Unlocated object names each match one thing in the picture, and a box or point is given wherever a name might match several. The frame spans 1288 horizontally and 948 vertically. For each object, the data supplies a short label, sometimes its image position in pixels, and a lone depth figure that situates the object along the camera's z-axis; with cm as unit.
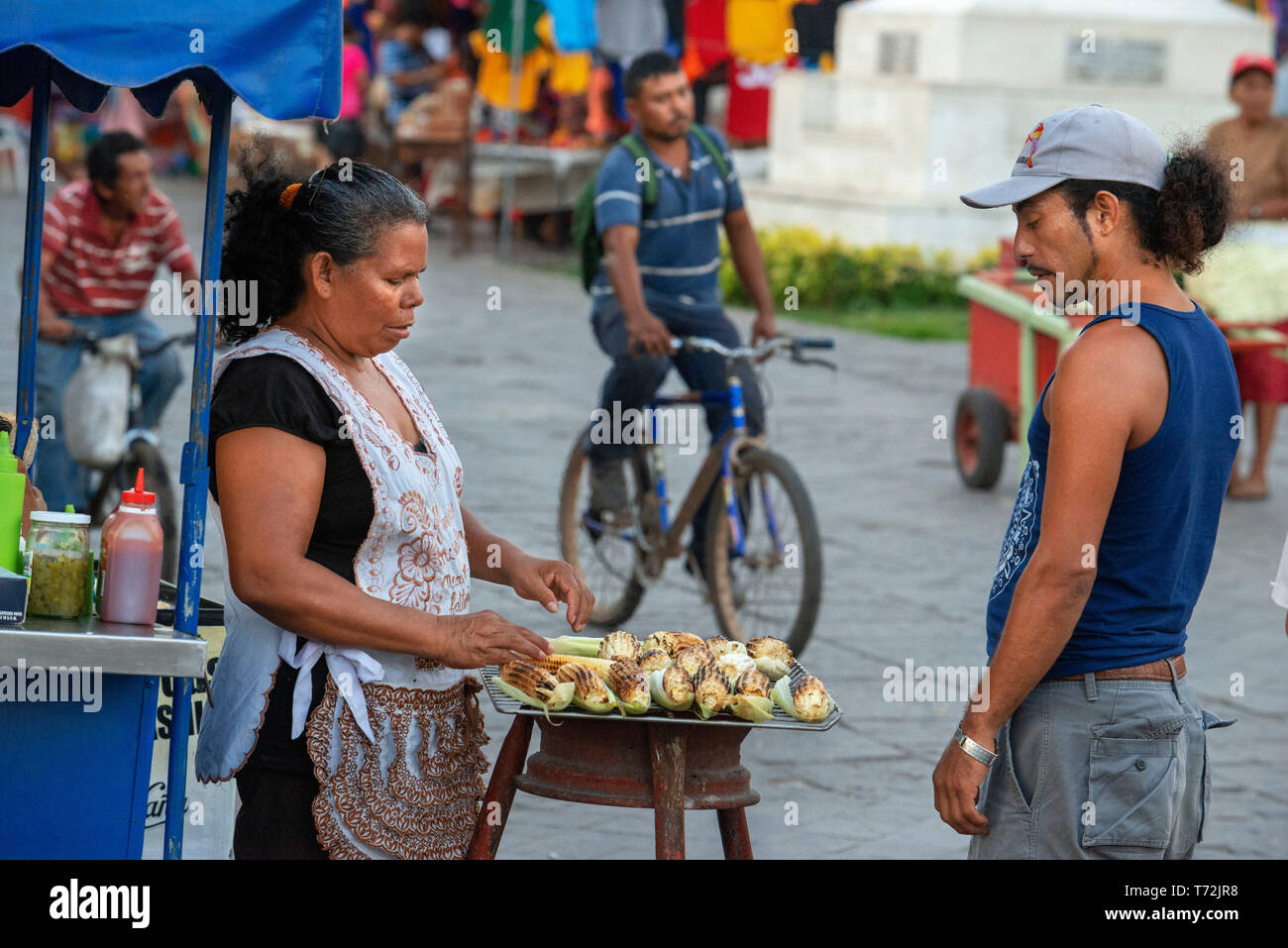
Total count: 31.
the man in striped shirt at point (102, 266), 1354
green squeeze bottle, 568
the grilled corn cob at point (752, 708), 572
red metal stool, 573
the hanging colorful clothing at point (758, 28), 3359
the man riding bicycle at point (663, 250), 1245
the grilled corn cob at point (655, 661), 591
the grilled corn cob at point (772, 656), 621
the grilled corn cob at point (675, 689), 570
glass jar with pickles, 562
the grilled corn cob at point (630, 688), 568
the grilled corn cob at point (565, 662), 581
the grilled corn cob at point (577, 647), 650
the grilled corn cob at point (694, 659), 588
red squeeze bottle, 563
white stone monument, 2933
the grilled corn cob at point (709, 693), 571
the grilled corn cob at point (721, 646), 627
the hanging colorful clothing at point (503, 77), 3716
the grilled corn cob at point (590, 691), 569
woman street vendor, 553
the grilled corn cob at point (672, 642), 631
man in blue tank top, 522
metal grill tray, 565
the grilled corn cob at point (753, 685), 581
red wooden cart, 1711
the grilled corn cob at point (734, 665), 595
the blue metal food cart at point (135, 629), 521
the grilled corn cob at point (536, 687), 566
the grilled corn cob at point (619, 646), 626
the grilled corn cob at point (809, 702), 577
